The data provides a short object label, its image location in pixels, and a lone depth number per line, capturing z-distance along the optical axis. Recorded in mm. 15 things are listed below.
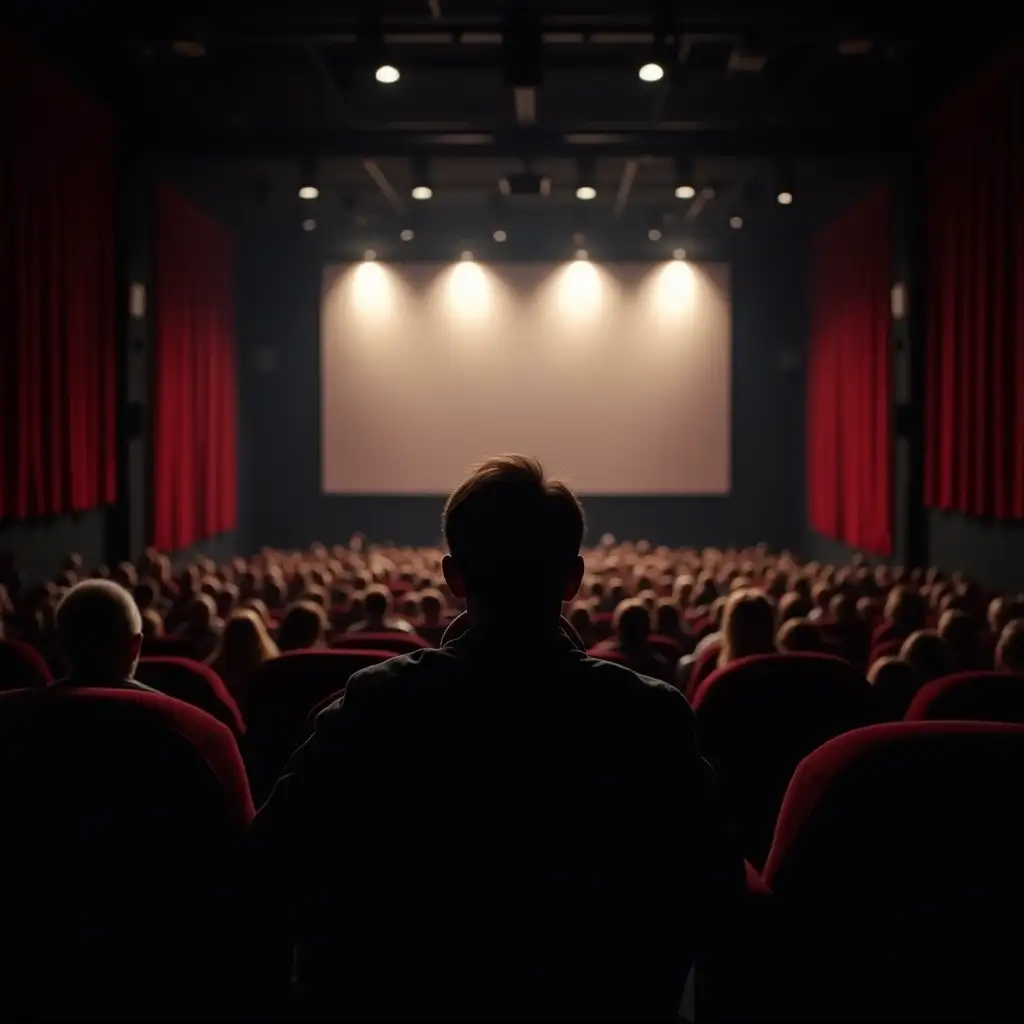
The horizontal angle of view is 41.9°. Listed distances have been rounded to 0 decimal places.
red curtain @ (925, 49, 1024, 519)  12195
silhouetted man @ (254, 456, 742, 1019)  1639
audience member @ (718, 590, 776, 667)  4883
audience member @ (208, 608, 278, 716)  5348
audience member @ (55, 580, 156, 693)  3105
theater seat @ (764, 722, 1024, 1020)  1785
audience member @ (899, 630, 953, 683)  4586
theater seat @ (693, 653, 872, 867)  3443
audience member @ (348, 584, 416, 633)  6754
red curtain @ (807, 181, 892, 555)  16906
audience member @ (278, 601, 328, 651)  5801
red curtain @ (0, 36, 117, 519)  11711
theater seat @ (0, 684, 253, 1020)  1877
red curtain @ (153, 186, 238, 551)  16750
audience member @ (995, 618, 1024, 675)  4422
